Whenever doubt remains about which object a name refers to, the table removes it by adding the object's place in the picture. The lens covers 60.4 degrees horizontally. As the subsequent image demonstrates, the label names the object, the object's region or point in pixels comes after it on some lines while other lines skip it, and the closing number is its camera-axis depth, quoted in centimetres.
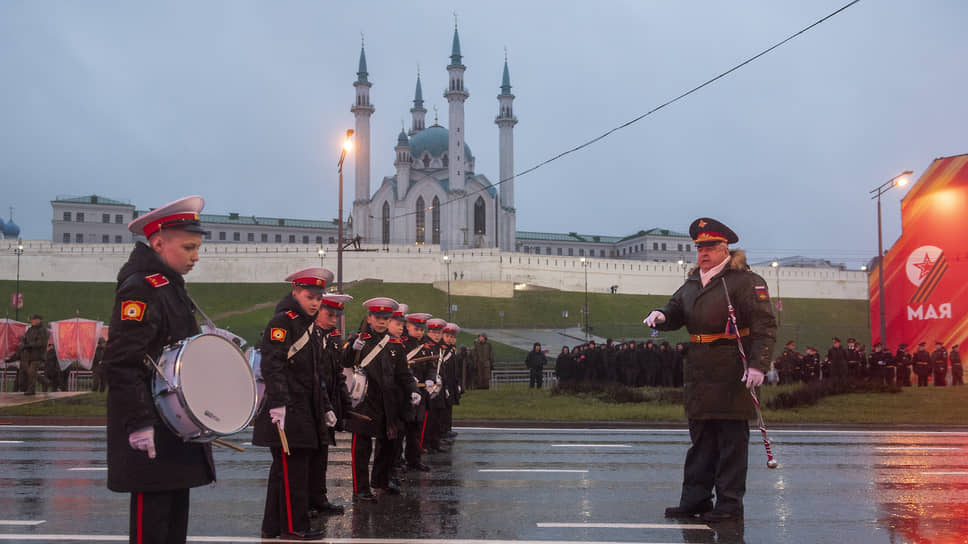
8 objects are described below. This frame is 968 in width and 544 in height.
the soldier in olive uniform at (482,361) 2891
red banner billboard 2902
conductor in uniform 678
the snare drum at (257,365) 632
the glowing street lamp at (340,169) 2531
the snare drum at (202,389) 415
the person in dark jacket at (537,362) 3025
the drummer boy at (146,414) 411
